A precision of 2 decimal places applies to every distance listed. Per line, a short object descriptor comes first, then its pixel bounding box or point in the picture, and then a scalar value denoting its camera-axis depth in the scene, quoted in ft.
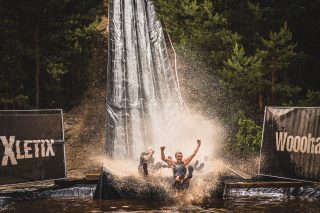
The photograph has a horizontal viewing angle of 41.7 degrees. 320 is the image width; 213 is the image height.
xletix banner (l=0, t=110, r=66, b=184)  44.11
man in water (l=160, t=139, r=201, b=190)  43.68
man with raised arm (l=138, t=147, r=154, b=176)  49.03
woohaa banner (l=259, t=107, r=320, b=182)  43.62
